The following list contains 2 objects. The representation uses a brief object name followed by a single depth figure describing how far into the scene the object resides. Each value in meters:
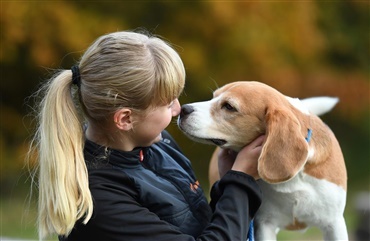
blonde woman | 5.11
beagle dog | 6.04
